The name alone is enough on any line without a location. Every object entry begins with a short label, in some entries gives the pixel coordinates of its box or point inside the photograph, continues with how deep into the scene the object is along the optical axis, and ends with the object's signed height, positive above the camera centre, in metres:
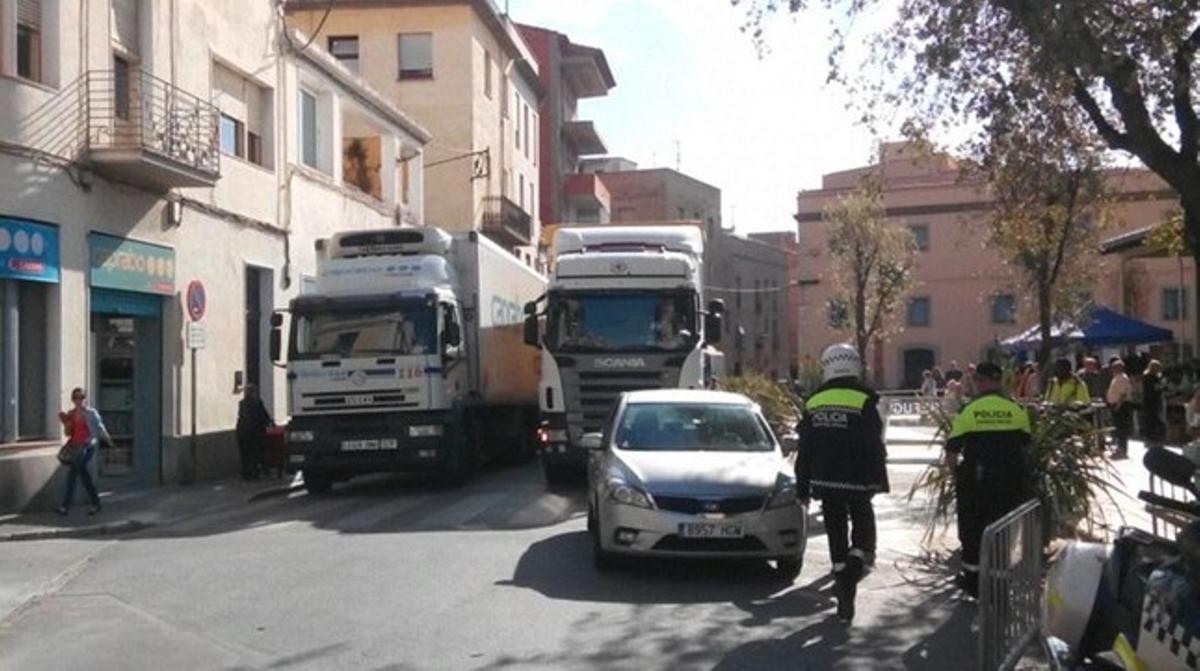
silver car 10.82 -0.90
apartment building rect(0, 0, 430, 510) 17.12 +2.66
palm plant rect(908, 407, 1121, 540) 11.46 -0.76
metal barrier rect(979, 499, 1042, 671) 6.81 -1.08
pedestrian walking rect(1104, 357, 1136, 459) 22.22 -0.46
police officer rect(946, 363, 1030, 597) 9.72 -0.54
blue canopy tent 28.78 +0.89
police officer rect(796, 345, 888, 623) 9.48 -0.54
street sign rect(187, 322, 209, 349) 20.77 +0.91
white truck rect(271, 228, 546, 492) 18.78 +0.32
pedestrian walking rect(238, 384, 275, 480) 21.70 -0.52
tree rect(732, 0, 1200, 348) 10.80 +2.61
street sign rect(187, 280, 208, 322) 20.47 +1.40
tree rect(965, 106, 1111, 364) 15.30 +2.39
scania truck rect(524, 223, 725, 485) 18.64 +0.70
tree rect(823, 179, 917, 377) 48.78 +4.23
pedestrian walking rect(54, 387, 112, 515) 16.53 -0.51
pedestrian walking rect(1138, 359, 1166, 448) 24.47 -0.54
